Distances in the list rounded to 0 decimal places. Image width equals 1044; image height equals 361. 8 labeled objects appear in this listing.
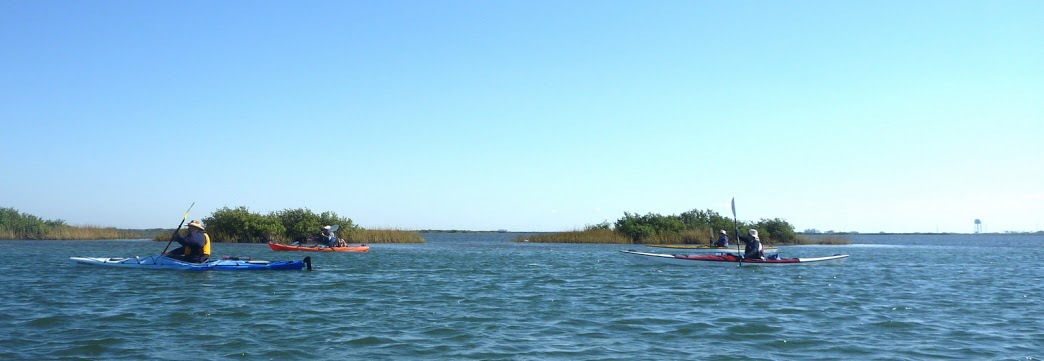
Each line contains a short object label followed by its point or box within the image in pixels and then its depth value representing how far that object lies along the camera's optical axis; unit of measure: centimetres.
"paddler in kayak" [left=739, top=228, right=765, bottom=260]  2825
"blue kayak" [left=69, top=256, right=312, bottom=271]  2384
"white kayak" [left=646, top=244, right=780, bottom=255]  3800
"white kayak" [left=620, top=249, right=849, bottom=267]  2850
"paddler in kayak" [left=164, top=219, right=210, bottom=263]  2370
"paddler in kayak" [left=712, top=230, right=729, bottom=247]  3891
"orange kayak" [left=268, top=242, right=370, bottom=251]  3766
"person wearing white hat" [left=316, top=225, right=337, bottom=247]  3844
